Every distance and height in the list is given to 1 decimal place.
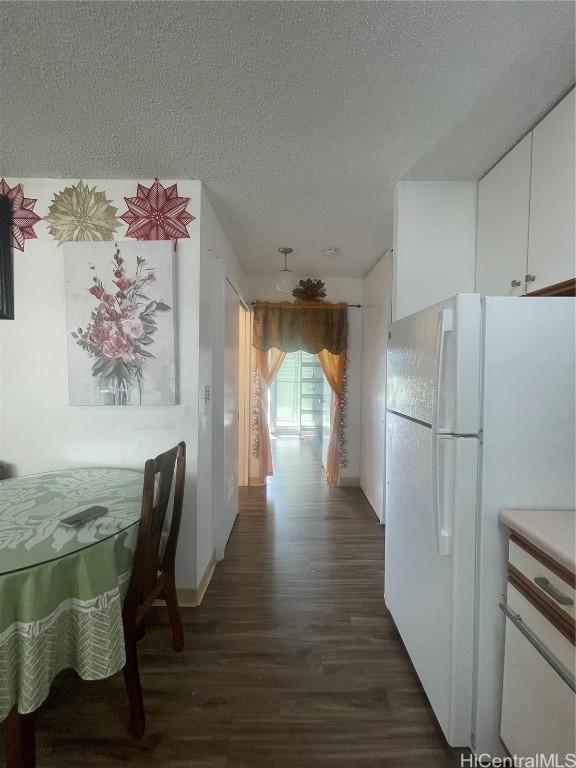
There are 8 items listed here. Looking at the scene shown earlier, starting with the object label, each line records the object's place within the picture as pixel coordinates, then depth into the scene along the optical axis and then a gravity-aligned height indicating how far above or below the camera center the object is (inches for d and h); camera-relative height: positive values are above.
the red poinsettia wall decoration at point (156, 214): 74.2 +34.5
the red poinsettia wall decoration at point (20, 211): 74.7 +35.1
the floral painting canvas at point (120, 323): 74.2 +10.4
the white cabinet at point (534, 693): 34.3 -35.7
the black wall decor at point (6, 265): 73.9 +23.2
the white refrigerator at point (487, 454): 44.9 -11.1
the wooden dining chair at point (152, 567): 48.8 -33.2
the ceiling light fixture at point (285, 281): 129.5 +34.9
